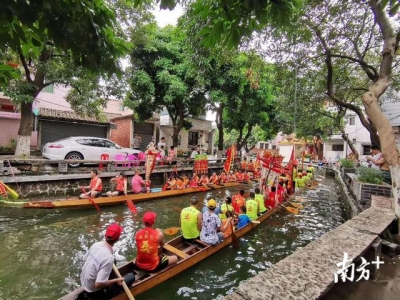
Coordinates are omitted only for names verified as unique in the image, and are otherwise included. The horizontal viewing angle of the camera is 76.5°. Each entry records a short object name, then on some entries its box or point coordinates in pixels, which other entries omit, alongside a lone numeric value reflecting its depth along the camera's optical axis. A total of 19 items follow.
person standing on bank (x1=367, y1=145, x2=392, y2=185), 8.48
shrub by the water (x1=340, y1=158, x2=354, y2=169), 19.05
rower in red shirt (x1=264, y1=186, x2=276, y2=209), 11.39
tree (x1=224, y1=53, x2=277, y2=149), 17.69
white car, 14.25
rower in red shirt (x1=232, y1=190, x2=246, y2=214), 9.36
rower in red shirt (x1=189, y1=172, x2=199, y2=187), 15.27
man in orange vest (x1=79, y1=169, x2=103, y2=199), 10.64
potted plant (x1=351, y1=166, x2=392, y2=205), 8.71
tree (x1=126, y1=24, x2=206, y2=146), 16.28
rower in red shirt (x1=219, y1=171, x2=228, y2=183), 17.33
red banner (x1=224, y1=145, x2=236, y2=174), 16.31
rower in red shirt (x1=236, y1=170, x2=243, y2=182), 18.59
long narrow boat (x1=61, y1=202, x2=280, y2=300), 4.67
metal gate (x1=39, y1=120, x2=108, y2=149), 20.28
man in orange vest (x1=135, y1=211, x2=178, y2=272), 5.04
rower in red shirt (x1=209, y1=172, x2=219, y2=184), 16.83
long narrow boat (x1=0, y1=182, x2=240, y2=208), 9.19
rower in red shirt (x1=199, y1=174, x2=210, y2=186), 16.21
